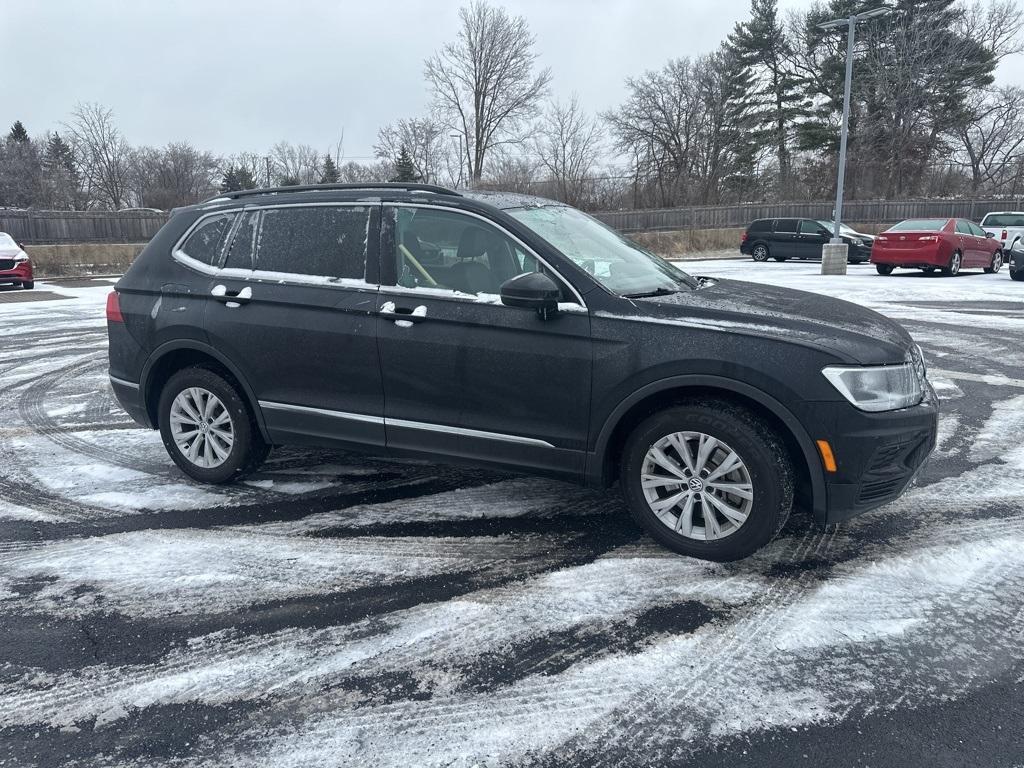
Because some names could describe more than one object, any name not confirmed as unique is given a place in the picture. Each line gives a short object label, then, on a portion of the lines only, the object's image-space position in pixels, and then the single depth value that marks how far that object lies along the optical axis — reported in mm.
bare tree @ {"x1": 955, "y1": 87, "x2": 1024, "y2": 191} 44844
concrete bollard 20391
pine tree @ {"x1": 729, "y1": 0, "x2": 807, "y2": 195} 49375
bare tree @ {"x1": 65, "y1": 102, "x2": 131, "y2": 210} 55469
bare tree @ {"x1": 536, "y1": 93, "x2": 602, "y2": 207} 54688
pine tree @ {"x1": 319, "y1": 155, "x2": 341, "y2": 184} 57112
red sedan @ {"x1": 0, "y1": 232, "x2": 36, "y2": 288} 18750
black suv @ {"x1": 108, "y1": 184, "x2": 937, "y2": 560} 3367
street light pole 20406
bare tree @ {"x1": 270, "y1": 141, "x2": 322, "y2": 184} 67188
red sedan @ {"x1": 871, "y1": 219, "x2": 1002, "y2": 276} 18141
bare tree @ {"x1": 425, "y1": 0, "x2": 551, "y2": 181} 55094
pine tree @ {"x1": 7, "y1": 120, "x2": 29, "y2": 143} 64100
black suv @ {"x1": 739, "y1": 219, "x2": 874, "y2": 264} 26156
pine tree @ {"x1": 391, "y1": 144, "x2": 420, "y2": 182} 54062
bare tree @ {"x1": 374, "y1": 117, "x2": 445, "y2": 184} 57375
